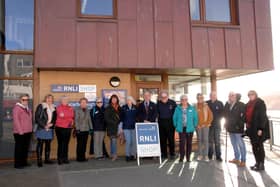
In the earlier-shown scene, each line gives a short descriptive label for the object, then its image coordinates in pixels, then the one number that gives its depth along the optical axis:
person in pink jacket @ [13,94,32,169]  6.67
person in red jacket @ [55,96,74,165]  7.05
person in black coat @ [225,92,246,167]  6.70
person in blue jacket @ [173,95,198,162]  7.10
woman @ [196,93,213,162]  7.22
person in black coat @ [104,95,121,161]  7.34
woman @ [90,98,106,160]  7.54
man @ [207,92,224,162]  7.36
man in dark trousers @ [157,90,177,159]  7.43
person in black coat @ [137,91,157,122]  7.39
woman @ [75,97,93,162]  7.29
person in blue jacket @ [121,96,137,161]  7.41
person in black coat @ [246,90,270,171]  6.22
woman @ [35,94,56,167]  6.78
